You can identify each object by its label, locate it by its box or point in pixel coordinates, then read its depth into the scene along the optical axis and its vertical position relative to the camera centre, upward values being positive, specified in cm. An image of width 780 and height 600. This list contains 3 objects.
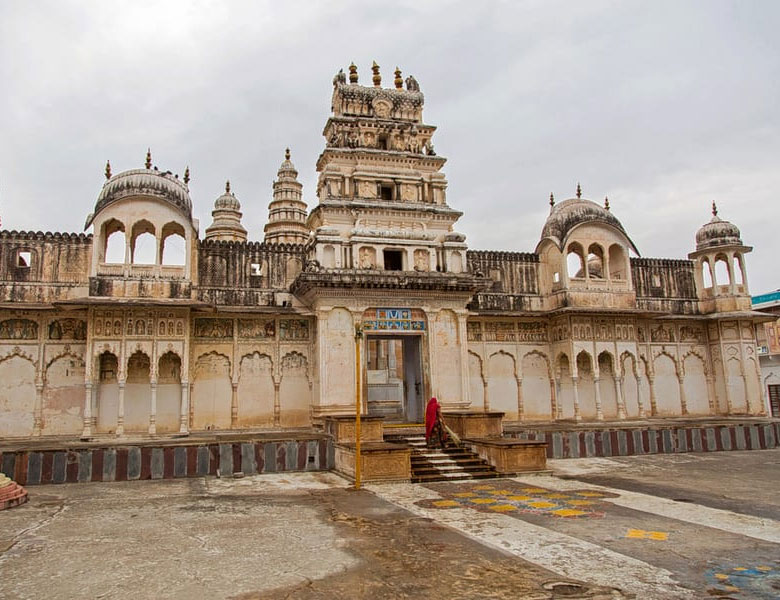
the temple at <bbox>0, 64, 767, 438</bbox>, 1981 +327
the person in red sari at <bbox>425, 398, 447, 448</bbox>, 1700 -46
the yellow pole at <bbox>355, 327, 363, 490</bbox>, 1373 -80
